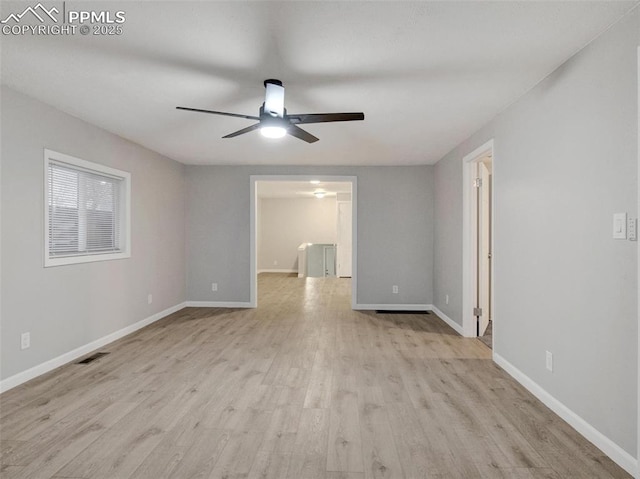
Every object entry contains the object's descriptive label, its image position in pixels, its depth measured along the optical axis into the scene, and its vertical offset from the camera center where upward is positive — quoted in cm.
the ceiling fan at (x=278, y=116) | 268 +87
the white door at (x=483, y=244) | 454 -6
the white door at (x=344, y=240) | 1020 -3
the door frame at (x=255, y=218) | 609 +33
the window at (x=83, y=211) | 347 +28
